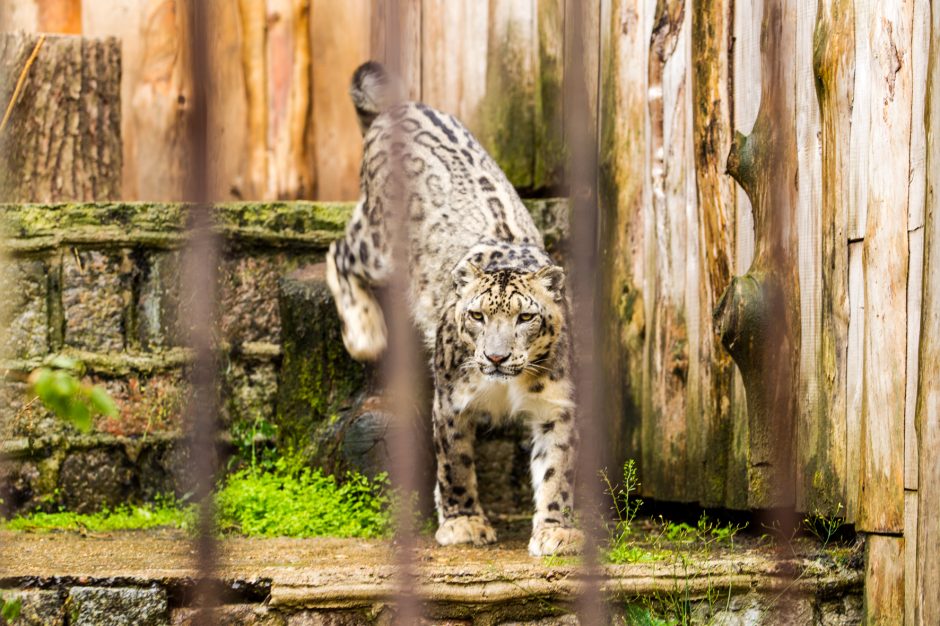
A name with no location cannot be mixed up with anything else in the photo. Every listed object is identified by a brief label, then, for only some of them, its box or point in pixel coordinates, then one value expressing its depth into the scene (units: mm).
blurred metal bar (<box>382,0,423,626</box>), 4527
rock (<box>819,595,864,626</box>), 8539
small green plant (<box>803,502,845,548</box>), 8477
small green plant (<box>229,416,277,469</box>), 12094
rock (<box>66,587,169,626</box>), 8055
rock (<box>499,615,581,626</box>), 8320
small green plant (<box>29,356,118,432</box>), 4363
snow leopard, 10133
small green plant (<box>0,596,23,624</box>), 5500
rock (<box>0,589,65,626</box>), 7957
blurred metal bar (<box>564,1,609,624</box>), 4715
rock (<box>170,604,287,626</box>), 8187
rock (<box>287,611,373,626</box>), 8180
